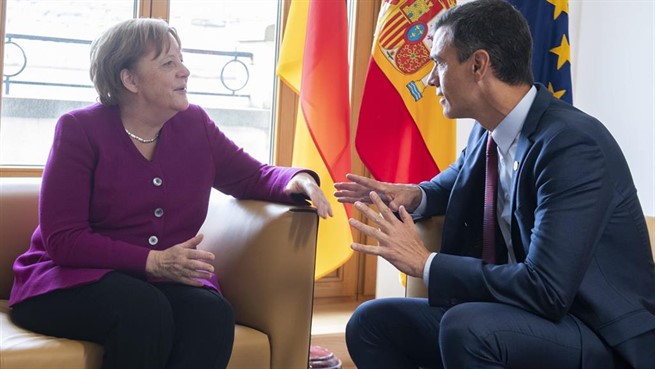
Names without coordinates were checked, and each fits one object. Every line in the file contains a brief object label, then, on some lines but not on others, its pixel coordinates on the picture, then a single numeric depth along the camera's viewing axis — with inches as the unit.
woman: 75.4
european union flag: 118.3
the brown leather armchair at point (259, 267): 84.1
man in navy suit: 67.3
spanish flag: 114.3
